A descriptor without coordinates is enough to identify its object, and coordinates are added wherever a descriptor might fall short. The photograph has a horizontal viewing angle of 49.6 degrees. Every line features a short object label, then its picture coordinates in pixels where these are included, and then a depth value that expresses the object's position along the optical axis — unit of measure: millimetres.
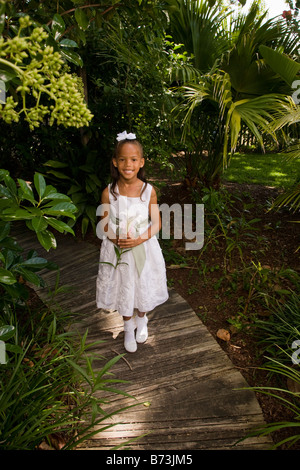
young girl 2152
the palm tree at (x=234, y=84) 2828
